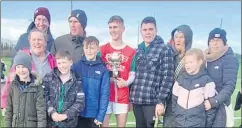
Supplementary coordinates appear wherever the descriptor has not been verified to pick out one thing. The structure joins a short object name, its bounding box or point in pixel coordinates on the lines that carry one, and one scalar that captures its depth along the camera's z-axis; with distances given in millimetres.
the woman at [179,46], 3840
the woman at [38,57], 3658
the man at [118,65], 3902
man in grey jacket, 3893
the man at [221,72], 3754
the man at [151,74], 3814
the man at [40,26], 3887
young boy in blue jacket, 3688
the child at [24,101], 3488
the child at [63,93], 3543
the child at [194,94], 3672
